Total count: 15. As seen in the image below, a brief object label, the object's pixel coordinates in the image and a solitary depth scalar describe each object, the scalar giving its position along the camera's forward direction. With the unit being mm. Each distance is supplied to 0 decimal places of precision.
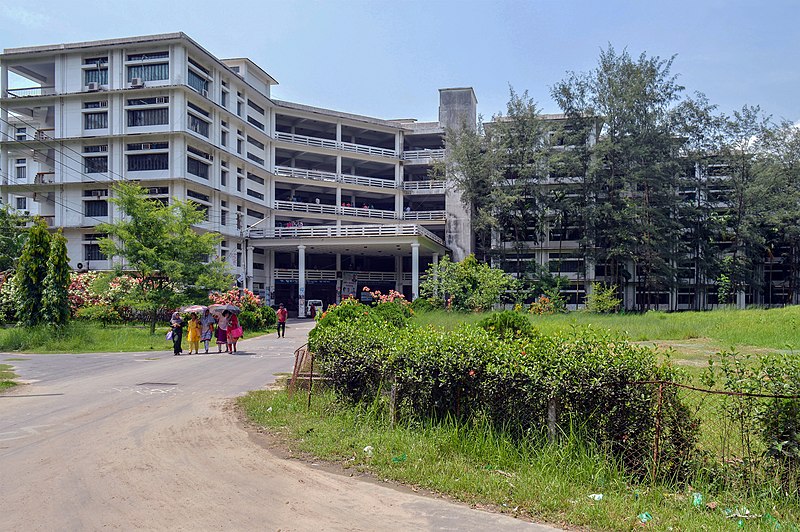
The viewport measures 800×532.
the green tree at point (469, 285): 33594
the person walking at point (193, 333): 21906
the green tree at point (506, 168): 44844
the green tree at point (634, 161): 41188
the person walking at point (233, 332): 22281
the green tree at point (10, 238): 37844
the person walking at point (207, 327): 23727
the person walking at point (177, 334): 21375
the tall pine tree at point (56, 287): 22734
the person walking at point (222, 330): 22422
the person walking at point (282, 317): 29438
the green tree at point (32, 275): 22828
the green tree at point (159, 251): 28031
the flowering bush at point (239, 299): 29906
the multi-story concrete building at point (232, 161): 41250
